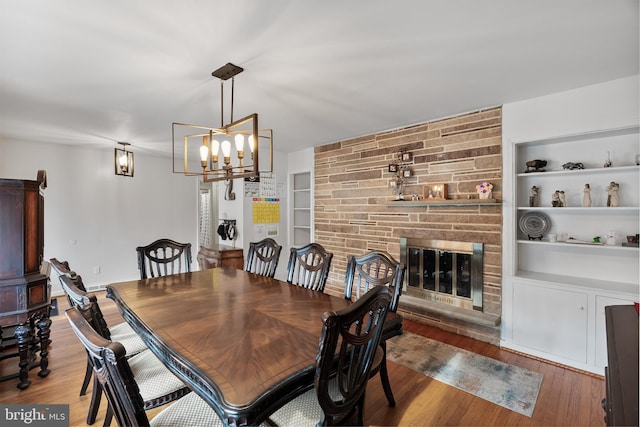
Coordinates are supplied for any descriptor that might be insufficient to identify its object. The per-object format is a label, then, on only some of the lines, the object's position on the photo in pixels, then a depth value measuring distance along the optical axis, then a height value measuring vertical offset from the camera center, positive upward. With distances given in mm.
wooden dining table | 1105 -635
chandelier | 1873 +437
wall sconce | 3736 +625
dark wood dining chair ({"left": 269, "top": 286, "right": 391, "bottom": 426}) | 1114 -680
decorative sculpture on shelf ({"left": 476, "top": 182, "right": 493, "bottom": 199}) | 3033 +206
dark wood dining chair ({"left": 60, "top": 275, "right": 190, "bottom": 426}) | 1444 -911
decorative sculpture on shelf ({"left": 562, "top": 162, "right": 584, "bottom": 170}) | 2693 +395
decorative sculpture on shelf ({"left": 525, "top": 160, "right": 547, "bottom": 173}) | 2870 +432
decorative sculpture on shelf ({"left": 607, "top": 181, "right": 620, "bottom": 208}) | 2520 +119
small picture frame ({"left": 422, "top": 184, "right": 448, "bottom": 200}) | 3373 +207
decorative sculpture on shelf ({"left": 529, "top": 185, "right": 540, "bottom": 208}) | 2982 +112
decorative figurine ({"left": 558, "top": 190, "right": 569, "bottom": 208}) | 2781 +94
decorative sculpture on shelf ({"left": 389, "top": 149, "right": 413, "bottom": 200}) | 3699 +478
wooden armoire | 2236 -457
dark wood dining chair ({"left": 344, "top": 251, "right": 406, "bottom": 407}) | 1778 -513
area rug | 2227 -1382
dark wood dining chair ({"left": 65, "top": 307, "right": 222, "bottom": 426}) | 957 -549
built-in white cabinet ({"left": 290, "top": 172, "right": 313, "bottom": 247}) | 5387 -19
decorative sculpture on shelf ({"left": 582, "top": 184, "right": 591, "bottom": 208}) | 2625 +106
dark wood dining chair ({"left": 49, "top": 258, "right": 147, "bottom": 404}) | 1500 -900
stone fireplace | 3078 +7
